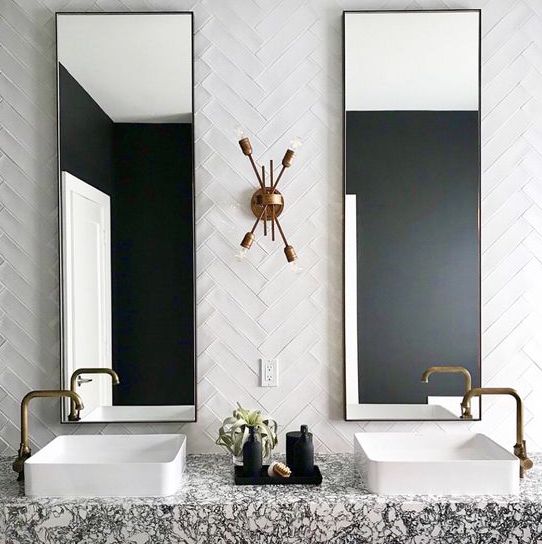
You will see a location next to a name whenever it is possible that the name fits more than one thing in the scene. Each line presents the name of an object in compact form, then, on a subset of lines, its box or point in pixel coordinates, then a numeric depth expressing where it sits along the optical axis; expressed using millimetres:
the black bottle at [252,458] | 1993
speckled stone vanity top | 1788
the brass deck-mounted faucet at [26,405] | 2087
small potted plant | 2113
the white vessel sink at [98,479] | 1847
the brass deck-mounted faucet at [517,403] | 2072
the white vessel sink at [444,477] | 1850
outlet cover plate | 2344
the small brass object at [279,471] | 1969
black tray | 1964
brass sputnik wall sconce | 2240
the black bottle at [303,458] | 1996
